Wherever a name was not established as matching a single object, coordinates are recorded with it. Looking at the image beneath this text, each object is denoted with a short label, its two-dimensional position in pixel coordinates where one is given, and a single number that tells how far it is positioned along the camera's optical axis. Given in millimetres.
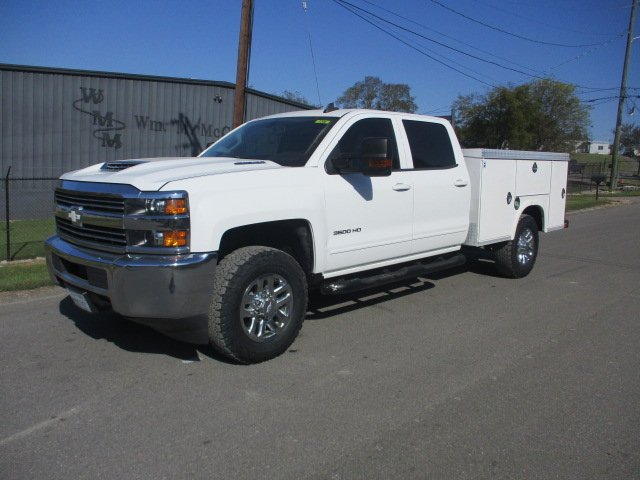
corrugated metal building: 14383
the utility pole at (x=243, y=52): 11828
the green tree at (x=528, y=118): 36969
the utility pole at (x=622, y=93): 31406
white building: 139625
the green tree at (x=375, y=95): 47656
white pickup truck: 3986
